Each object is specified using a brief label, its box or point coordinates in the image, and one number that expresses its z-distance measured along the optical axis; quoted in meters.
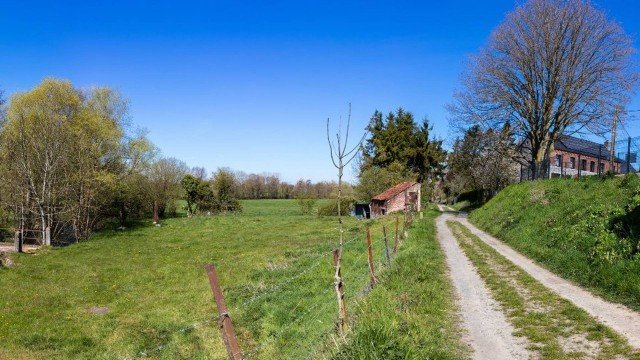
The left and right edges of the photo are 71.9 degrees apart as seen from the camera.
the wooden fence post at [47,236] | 32.16
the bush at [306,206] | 65.12
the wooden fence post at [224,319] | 5.79
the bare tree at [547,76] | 31.31
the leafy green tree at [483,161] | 49.25
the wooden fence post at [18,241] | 27.06
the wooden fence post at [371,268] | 10.89
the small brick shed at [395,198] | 50.44
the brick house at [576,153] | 60.26
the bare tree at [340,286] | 6.83
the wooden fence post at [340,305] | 7.23
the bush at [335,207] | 61.25
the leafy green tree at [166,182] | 55.75
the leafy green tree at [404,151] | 64.06
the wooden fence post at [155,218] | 48.53
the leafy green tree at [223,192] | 63.72
